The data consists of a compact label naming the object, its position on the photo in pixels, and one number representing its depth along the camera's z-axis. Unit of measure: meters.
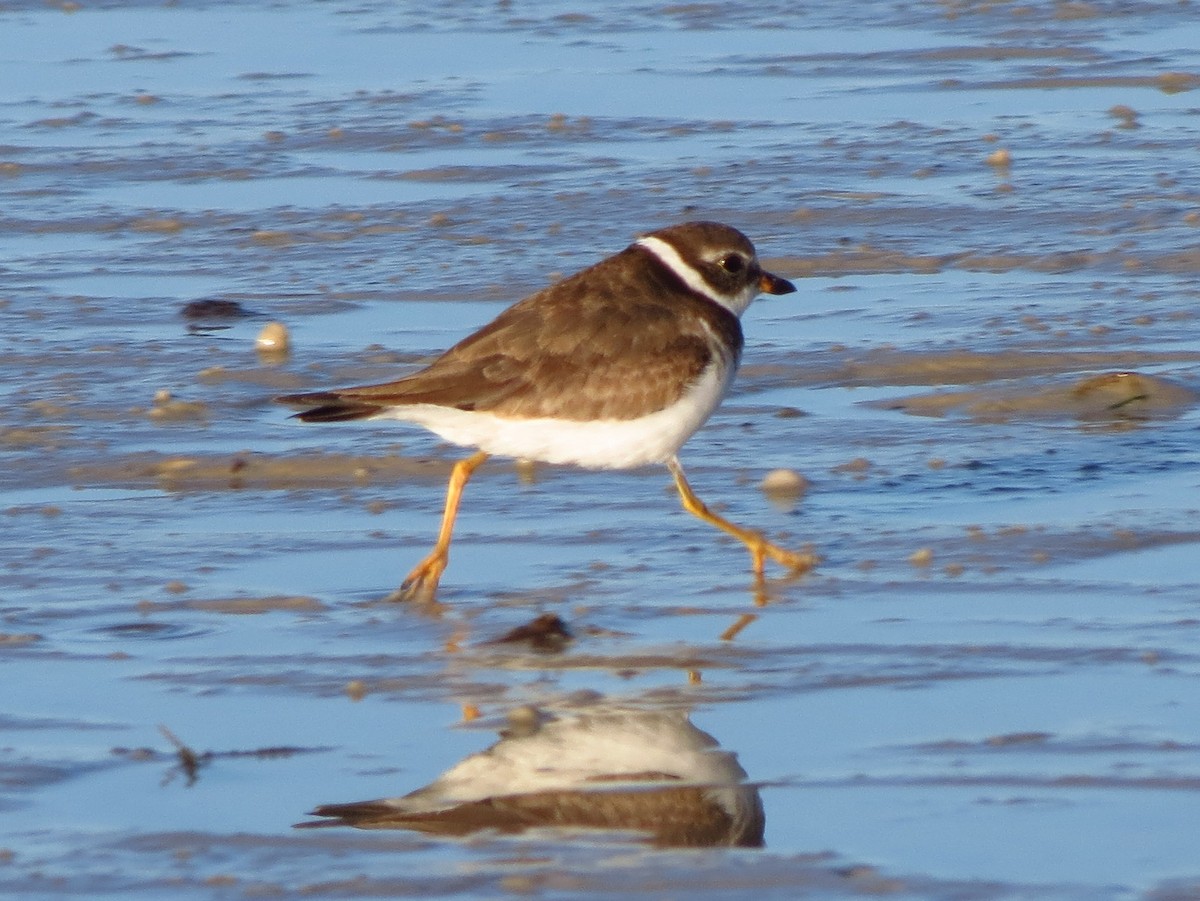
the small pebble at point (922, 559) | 11.66
